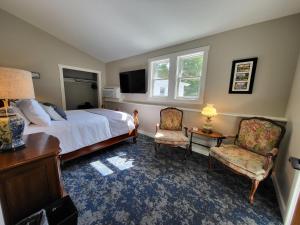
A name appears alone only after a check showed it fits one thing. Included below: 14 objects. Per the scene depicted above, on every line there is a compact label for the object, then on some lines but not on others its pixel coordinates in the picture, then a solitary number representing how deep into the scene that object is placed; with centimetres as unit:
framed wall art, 215
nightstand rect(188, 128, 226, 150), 223
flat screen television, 374
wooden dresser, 92
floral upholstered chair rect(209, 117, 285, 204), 156
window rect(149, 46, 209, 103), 280
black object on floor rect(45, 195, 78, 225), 101
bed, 205
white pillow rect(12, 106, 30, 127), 188
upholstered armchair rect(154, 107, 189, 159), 250
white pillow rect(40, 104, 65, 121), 234
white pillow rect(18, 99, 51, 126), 191
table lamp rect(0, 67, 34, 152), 95
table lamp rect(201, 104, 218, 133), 242
